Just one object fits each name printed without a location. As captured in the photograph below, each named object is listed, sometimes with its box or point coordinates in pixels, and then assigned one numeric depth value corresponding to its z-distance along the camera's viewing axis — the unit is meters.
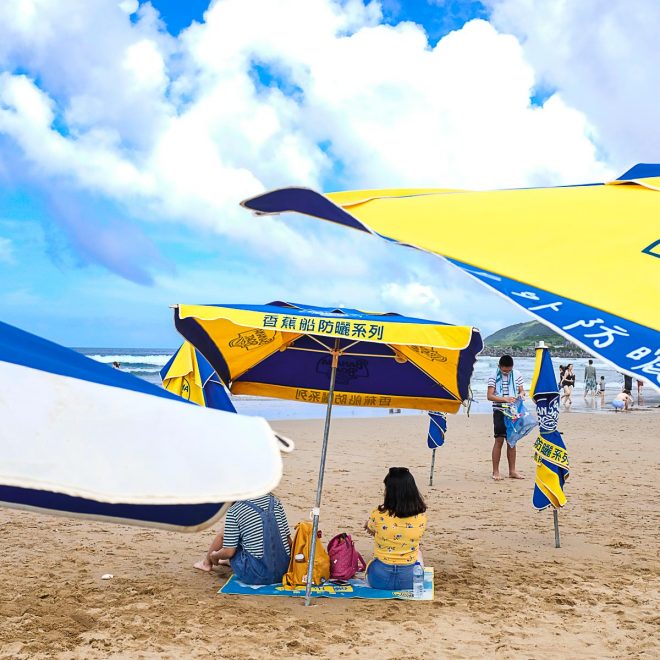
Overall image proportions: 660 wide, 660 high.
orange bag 5.84
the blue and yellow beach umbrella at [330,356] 5.06
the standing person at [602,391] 26.57
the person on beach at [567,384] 25.41
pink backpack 6.00
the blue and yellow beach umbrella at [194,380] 7.23
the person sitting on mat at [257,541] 5.71
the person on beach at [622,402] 24.67
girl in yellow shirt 5.63
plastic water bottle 5.72
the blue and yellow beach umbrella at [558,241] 1.91
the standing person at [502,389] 9.77
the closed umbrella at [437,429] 10.01
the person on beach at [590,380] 28.40
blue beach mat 5.70
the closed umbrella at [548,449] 6.99
